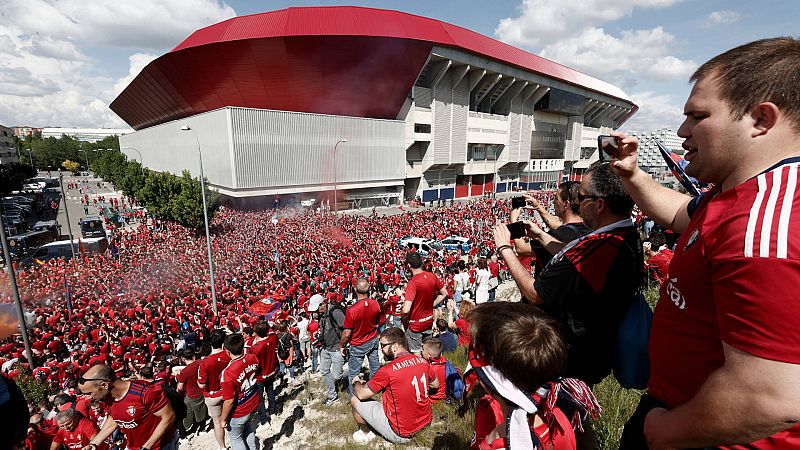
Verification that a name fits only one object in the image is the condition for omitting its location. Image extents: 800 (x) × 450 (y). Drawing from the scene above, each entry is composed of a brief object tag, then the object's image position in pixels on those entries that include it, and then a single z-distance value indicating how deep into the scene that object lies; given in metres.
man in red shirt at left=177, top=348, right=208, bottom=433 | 5.45
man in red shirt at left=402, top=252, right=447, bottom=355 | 5.07
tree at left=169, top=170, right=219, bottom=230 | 24.78
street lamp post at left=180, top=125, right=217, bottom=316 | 11.66
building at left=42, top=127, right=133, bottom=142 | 181.62
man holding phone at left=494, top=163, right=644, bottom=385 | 2.08
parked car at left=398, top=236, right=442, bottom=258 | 16.89
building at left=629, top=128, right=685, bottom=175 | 99.88
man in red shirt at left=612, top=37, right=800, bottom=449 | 0.86
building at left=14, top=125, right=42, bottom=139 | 165.00
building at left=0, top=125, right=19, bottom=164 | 81.68
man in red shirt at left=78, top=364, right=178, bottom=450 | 3.56
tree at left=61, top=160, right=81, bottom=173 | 88.19
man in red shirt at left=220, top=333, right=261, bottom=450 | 4.07
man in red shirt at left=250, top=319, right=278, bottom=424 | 4.85
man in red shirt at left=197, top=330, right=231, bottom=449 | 4.41
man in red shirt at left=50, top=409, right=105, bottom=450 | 4.06
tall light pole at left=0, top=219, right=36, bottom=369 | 8.06
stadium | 30.30
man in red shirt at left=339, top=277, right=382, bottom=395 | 5.00
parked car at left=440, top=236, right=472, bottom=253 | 18.31
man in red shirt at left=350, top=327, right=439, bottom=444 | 3.37
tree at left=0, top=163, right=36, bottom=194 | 43.12
